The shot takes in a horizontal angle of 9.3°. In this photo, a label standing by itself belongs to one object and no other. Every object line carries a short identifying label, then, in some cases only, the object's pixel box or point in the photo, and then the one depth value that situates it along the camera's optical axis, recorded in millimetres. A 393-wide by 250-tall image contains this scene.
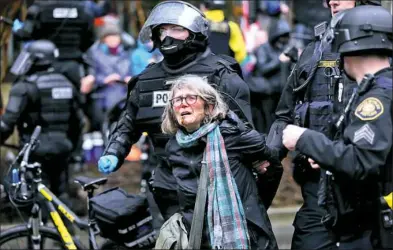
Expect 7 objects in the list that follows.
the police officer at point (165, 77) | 15266
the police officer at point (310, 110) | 13755
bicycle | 18173
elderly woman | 13148
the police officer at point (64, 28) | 23912
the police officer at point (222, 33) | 21574
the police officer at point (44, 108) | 20678
